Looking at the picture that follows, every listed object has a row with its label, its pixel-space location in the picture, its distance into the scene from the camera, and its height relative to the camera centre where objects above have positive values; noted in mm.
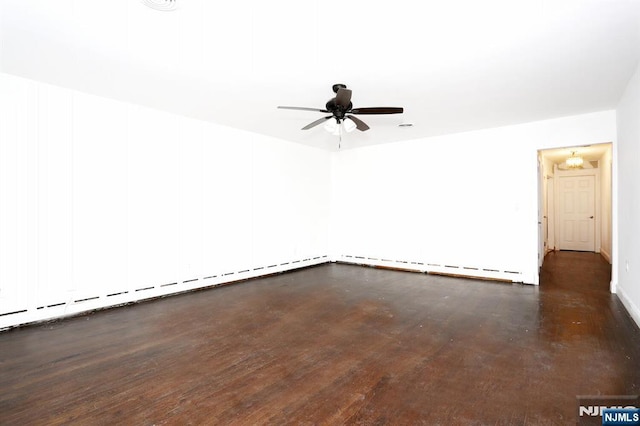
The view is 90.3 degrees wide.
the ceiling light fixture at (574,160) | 7509 +1279
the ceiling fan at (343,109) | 3160 +1137
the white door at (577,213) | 8742 +31
